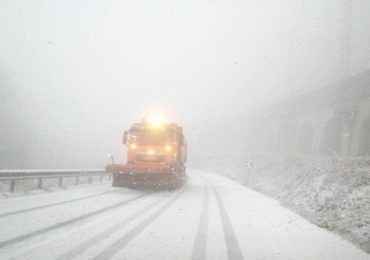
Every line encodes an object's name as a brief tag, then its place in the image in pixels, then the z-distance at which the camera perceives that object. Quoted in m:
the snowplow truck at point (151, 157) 19.73
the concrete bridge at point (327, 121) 28.66
